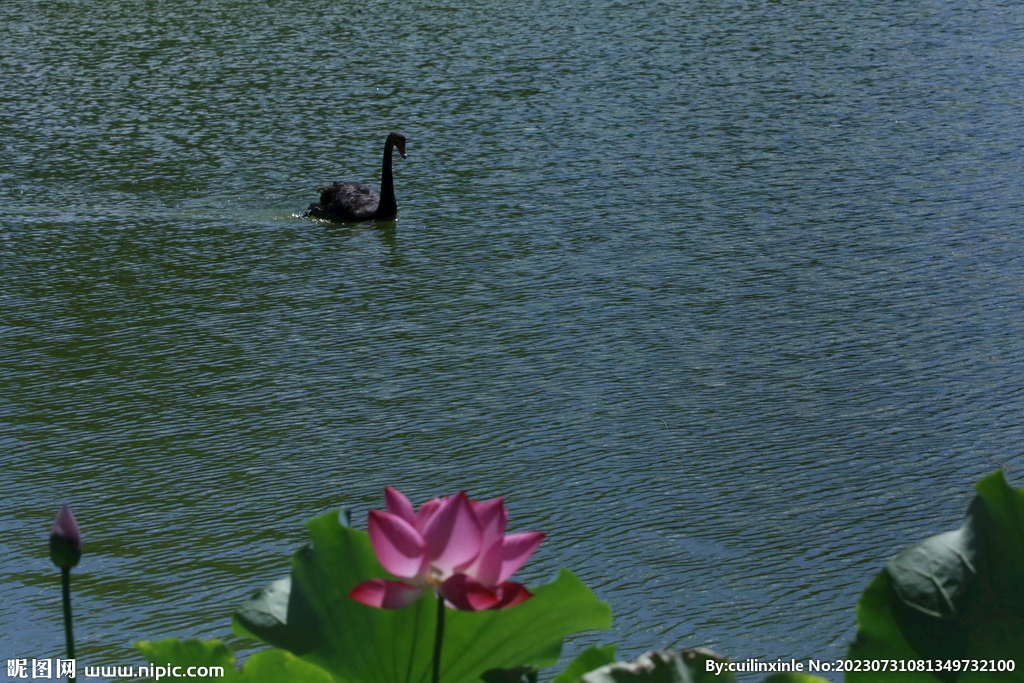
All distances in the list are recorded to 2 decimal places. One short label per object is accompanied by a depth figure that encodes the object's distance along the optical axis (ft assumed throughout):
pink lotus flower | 18.14
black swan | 77.76
